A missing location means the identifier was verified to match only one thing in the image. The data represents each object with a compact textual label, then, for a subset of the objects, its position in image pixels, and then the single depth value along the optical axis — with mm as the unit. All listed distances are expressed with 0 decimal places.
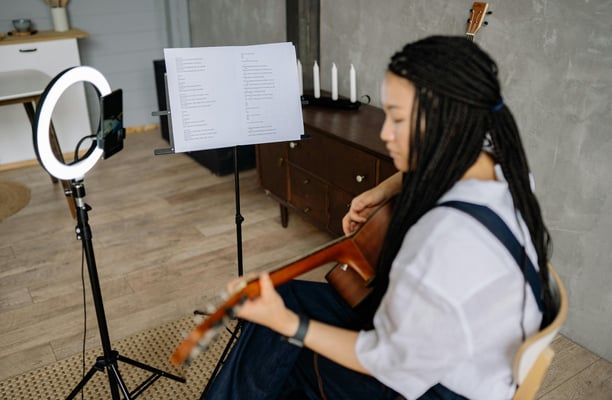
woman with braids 928
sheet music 1704
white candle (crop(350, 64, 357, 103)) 2547
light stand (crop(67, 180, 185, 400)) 1464
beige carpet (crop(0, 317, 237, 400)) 1889
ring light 1312
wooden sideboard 2254
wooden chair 948
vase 3725
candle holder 2643
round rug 3176
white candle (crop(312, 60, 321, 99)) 2637
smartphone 1410
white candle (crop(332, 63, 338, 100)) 2560
